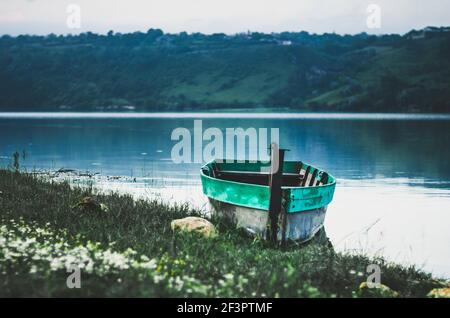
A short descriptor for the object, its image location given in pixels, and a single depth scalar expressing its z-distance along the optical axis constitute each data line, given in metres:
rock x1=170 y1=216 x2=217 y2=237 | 15.73
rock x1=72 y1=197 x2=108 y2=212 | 16.97
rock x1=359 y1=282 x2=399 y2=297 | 11.39
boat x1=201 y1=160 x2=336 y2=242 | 17.62
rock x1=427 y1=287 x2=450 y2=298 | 11.80
